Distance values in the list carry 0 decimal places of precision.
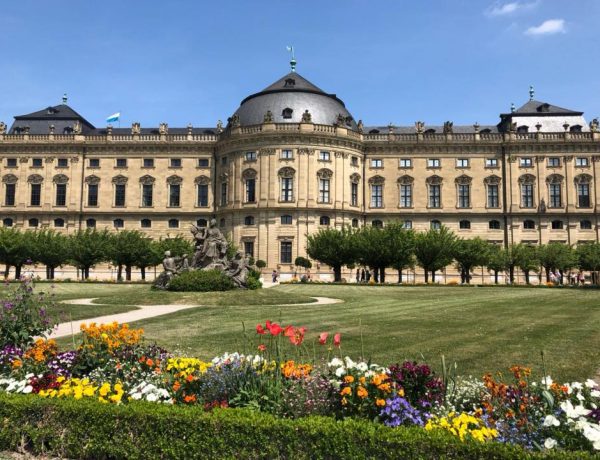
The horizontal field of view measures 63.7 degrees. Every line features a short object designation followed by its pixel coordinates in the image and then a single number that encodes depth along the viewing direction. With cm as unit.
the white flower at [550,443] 510
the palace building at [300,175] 6284
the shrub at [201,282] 2981
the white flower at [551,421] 525
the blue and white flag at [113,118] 7131
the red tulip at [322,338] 634
